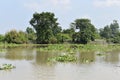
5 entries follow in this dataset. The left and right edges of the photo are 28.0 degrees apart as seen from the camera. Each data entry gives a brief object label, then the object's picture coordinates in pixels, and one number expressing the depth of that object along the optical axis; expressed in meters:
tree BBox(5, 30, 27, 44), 45.90
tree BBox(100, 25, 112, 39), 72.43
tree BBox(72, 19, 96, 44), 49.79
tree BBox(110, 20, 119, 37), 80.06
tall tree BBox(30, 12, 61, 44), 47.17
